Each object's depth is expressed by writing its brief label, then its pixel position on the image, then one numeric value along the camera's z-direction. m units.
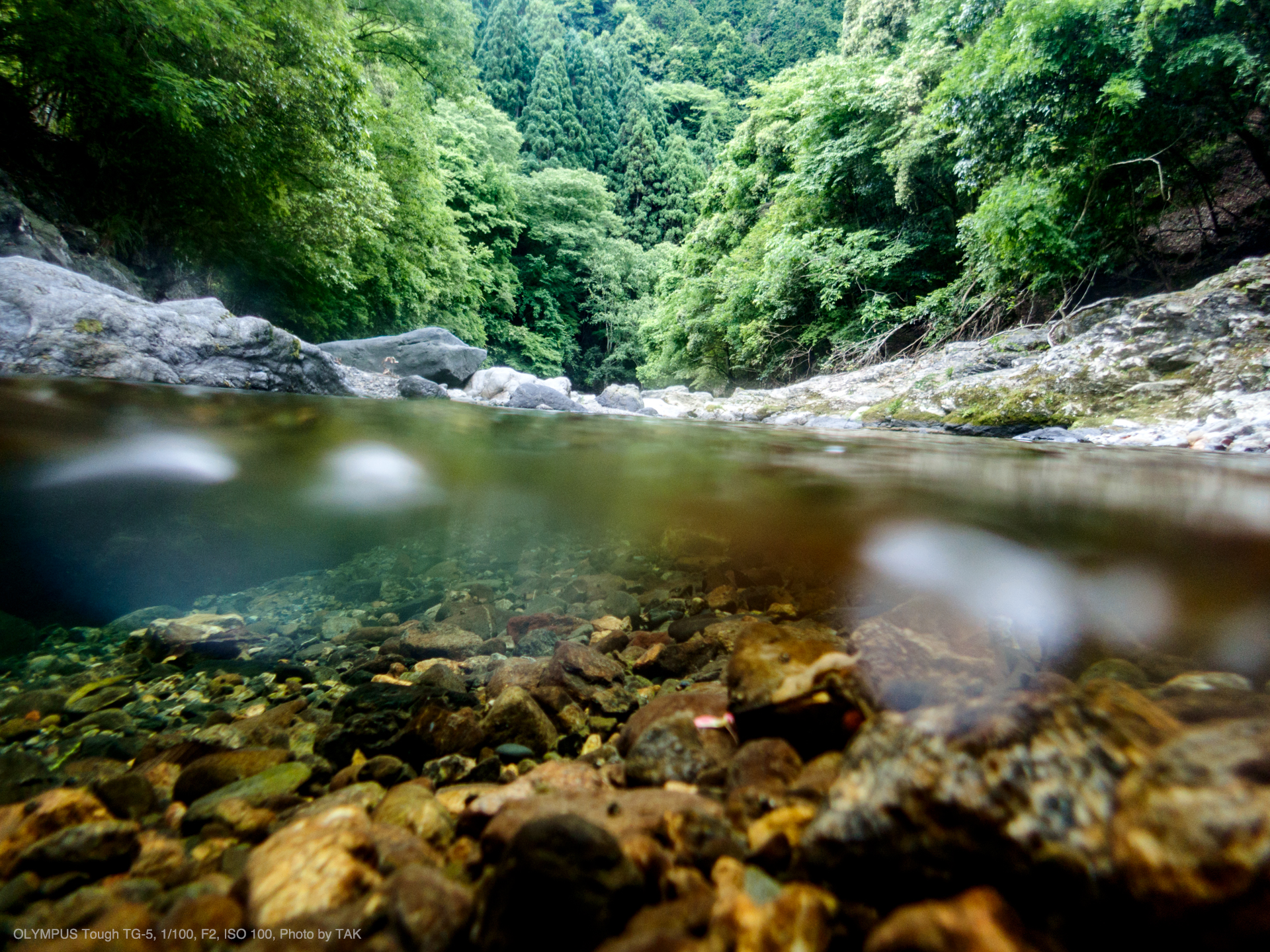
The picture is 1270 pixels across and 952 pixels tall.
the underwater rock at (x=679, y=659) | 1.75
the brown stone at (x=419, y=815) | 1.00
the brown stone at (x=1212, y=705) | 0.94
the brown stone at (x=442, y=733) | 1.33
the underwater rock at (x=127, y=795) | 1.09
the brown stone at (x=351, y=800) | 1.08
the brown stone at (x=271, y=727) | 1.38
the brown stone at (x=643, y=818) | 0.87
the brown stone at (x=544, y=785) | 1.05
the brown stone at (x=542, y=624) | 2.12
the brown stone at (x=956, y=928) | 0.61
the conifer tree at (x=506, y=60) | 35.16
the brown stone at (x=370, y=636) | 2.02
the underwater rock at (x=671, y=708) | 1.28
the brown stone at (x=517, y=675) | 1.65
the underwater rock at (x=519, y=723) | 1.37
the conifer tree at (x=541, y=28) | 37.47
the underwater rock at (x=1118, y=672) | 1.26
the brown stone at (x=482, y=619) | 2.11
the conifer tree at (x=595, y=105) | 37.20
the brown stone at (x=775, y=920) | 0.69
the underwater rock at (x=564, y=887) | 0.72
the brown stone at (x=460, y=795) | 1.10
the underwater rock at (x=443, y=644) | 1.93
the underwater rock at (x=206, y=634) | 1.90
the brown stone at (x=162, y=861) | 0.94
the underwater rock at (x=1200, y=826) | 0.57
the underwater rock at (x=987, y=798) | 0.68
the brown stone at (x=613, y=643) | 1.92
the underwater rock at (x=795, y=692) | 1.09
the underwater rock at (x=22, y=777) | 1.13
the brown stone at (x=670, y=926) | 0.68
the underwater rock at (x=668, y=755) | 1.12
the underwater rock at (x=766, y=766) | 1.00
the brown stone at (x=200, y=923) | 0.75
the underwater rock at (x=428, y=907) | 0.73
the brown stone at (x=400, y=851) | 0.90
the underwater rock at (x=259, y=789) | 1.08
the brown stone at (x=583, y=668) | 1.69
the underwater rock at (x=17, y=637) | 1.86
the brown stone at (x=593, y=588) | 2.42
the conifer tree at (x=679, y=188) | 33.34
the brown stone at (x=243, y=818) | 1.06
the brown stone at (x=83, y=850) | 0.93
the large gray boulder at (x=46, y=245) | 7.11
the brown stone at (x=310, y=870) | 0.80
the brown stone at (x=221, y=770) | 1.16
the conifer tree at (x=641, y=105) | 37.50
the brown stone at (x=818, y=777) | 0.94
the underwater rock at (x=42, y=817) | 0.97
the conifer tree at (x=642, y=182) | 34.44
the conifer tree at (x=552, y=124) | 33.62
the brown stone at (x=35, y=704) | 1.47
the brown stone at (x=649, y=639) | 1.96
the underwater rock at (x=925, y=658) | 1.07
